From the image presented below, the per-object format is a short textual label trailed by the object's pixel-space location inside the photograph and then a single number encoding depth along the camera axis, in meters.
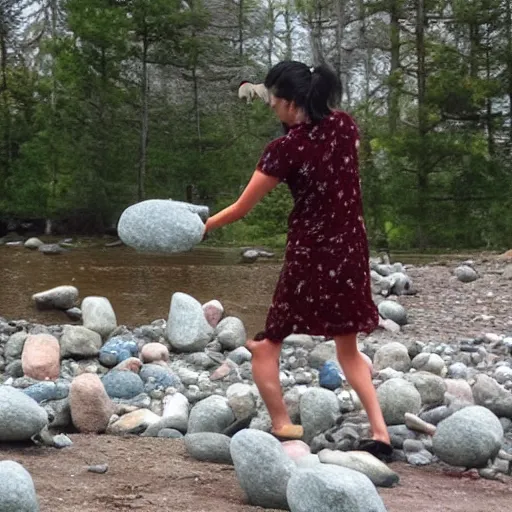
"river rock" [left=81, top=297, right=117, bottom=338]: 4.80
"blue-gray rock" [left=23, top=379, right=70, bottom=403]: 3.46
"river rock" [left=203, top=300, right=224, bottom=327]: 5.04
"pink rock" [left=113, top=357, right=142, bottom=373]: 3.97
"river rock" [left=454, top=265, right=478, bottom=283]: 6.63
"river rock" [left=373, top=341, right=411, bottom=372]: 3.91
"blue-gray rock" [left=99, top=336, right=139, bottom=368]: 4.25
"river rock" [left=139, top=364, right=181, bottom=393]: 3.73
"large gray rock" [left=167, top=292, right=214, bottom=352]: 4.48
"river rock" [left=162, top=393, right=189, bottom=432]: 2.95
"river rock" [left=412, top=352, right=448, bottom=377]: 3.84
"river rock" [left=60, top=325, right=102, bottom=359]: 4.32
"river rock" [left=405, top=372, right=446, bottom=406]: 3.12
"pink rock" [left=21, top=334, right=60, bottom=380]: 3.95
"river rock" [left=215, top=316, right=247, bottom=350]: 4.54
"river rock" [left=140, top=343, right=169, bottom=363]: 4.25
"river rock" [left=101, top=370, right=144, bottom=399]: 3.53
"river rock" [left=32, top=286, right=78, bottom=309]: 5.48
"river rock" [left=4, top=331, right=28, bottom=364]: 4.37
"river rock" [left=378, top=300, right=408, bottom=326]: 5.15
